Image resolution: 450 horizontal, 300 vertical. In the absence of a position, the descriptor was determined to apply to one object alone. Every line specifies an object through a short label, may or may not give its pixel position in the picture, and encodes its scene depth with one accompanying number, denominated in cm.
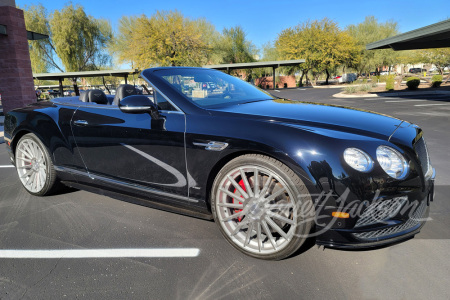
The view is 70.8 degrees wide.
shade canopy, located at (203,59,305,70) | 3592
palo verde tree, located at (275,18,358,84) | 4488
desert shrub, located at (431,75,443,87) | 2662
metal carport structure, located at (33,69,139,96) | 3262
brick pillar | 1202
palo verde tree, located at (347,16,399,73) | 4788
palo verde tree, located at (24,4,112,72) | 3881
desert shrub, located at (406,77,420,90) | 2414
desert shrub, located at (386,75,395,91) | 2459
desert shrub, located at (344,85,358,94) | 2520
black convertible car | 205
